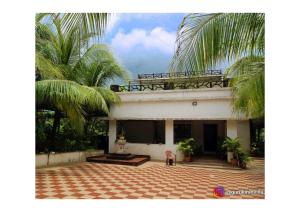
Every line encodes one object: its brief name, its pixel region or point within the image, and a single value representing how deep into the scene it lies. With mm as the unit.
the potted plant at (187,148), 10212
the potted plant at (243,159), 9117
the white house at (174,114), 9977
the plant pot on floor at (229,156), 9844
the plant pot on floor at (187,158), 10305
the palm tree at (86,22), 3025
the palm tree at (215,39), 3217
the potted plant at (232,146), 9438
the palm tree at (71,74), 6309
